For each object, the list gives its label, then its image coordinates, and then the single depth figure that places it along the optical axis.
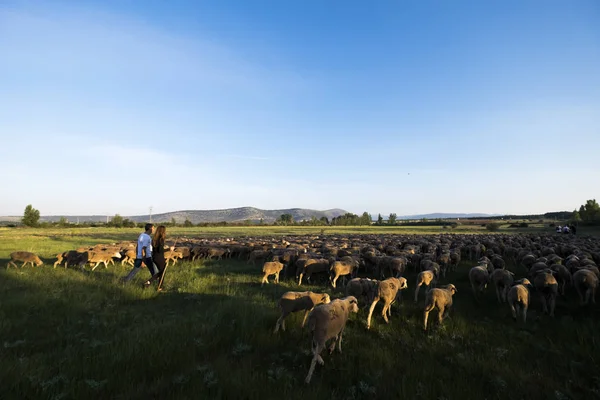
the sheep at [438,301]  8.45
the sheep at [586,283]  10.05
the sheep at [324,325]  6.04
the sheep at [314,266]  14.55
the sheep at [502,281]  10.51
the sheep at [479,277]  11.51
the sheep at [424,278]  11.02
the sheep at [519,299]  8.91
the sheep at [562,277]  11.62
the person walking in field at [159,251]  12.45
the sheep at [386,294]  8.88
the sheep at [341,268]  13.61
